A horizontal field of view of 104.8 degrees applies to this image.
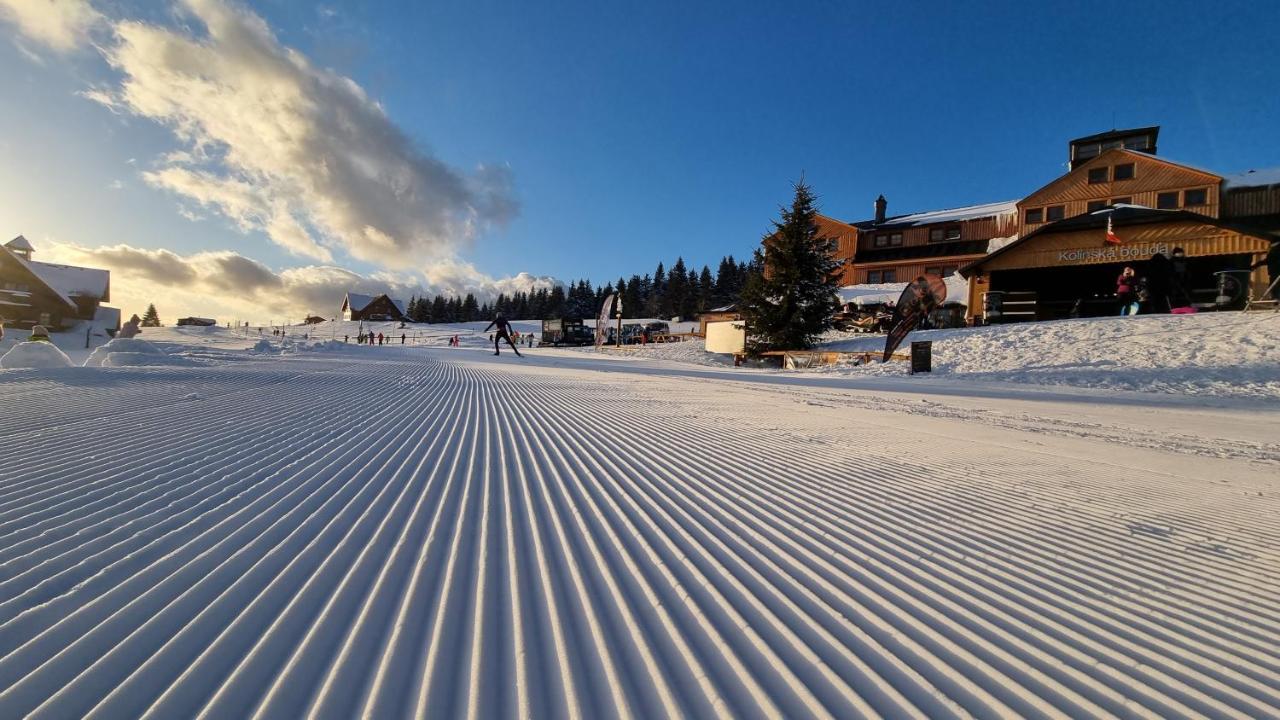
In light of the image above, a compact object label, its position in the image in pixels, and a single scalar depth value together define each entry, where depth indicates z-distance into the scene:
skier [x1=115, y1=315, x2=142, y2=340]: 25.33
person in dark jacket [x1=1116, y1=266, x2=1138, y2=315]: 16.59
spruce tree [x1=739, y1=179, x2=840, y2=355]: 21.72
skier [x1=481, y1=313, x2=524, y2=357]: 26.02
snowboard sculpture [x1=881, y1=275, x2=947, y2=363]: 18.69
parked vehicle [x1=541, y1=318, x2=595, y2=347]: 47.12
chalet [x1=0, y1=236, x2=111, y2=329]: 35.72
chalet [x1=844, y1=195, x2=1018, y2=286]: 35.50
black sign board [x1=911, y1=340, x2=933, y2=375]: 15.06
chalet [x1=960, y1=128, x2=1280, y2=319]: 17.81
